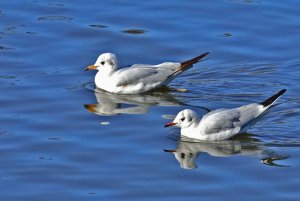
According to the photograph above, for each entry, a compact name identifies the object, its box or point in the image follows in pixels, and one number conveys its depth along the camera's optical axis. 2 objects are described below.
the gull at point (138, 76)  17.61
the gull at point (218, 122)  15.54
